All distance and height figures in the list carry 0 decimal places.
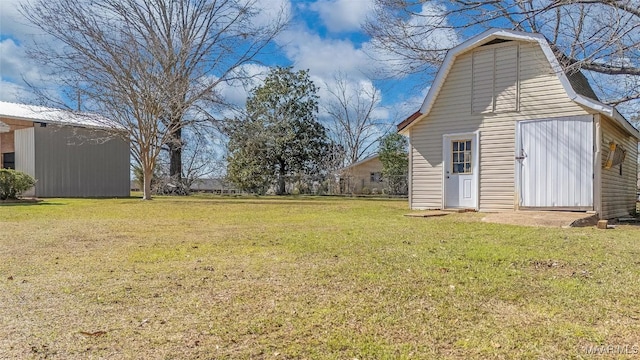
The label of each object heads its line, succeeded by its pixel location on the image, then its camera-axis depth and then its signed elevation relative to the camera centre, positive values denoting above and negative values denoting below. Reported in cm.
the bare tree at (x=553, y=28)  710 +317
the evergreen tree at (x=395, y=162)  2866 +125
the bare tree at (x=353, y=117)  3650 +567
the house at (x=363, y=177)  3155 +31
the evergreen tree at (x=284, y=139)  3020 +304
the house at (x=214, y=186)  3234 -37
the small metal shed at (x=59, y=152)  1909 +141
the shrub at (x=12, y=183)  1377 -4
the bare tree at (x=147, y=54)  1549 +493
